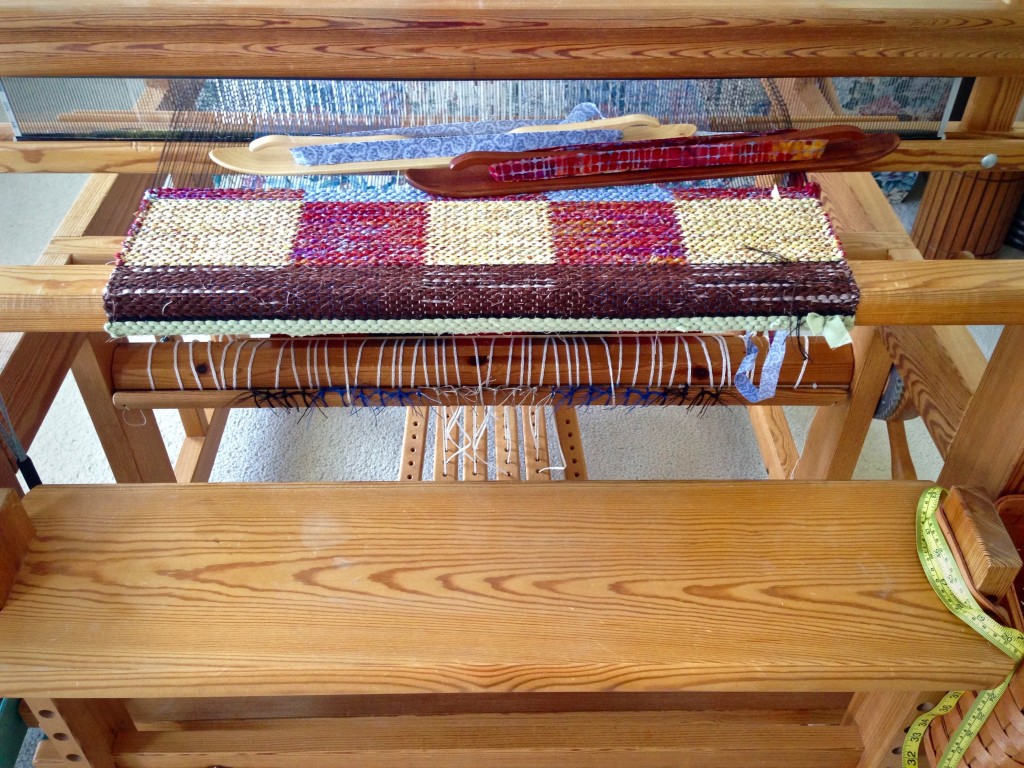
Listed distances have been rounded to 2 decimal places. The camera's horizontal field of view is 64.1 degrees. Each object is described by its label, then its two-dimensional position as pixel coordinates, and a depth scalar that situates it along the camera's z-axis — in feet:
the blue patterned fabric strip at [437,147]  3.31
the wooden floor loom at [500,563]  2.94
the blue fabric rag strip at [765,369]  3.05
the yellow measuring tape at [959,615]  3.06
